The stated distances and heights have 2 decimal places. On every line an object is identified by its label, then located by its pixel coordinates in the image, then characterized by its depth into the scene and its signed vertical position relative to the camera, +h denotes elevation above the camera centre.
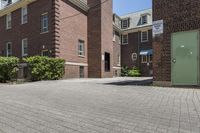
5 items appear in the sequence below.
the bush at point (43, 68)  9.98 +0.03
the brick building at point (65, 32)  12.26 +3.71
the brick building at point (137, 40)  19.34 +4.27
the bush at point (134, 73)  18.48 -0.70
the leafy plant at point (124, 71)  19.39 -0.44
